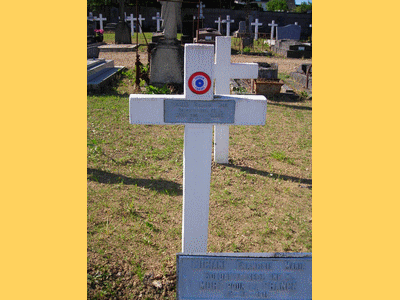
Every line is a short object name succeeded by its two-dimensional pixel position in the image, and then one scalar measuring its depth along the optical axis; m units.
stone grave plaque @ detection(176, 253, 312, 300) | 2.19
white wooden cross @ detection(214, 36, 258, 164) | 4.09
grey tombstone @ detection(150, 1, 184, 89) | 8.15
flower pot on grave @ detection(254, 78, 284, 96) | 8.47
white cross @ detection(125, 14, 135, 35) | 21.25
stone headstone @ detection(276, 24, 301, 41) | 23.00
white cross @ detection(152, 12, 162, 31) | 23.84
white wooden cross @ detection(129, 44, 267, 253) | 2.29
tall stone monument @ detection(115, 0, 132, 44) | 18.36
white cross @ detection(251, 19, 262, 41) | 23.19
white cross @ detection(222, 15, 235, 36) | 22.58
